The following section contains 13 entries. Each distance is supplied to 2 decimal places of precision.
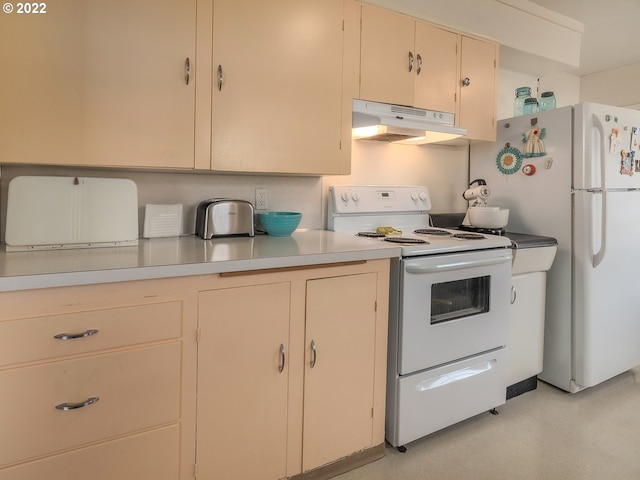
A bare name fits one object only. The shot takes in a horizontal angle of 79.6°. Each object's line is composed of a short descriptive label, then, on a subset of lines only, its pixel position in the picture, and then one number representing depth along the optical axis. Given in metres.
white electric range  1.66
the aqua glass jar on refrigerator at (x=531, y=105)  2.60
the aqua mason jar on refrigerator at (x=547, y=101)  2.64
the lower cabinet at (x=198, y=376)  1.04
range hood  1.93
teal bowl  1.91
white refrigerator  2.16
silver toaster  1.77
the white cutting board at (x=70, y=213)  1.41
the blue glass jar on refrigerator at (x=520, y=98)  2.68
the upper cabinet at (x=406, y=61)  1.97
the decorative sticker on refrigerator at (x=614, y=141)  2.21
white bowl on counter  2.28
